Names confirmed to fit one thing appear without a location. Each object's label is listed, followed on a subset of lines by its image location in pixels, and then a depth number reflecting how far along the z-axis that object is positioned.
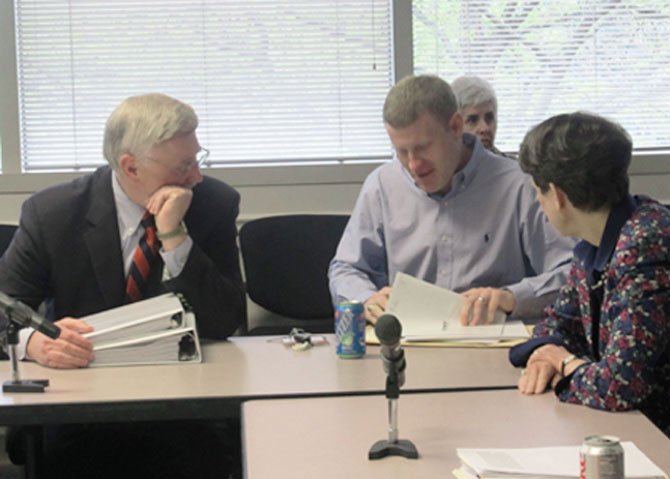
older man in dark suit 2.77
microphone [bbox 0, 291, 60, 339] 2.25
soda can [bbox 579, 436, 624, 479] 1.33
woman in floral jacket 1.96
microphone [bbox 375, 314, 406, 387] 1.66
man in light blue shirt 3.03
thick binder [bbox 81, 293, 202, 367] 2.49
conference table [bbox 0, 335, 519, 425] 2.12
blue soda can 2.51
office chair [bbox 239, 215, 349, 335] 4.19
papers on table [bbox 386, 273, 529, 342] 2.70
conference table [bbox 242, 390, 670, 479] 1.66
